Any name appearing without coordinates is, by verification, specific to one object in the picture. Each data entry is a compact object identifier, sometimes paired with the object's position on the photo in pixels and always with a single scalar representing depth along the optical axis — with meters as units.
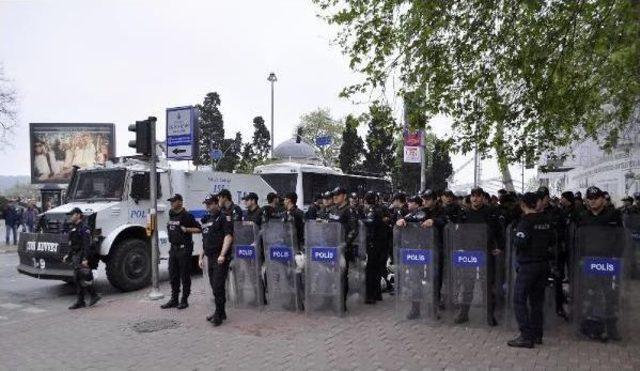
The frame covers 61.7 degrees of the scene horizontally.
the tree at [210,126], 51.00
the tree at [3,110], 28.39
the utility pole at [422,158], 18.84
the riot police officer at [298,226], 8.04
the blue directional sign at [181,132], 9.18
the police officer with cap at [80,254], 8.81
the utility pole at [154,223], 9.09
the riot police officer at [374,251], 8.68
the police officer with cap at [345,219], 7.89
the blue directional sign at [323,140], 22.72
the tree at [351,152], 42.28
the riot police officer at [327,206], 8.34
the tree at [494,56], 7.11
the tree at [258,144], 48.09
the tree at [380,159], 40.94
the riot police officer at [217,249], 7.47
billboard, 30.95
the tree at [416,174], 37.72
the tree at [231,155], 42.62
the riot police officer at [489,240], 6.93
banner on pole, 18.80
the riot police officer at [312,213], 9.18
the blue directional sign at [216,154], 21.62
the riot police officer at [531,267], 5.99
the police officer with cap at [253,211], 8.27
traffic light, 9.20
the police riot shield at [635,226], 10.81
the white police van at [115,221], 9.68
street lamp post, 33.31
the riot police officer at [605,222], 6.23
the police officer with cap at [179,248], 8.38
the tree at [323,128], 59.19
